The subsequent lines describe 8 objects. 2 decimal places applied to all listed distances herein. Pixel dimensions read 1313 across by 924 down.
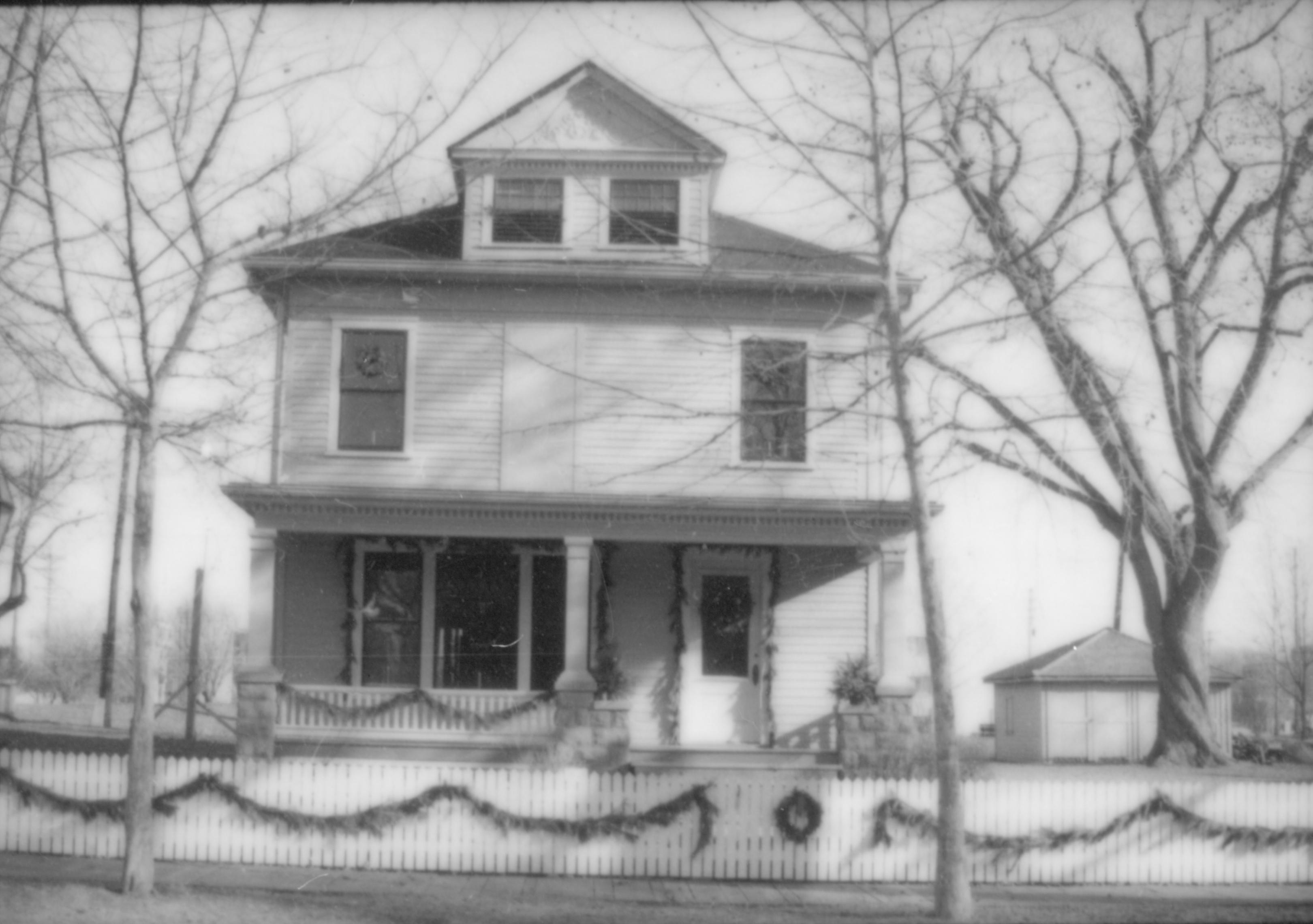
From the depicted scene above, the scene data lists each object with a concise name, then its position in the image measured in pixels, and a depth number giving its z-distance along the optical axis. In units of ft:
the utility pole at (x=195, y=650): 69.77
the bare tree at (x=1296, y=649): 47.44
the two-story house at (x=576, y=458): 55.98
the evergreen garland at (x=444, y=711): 54.34
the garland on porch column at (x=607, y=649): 56.65
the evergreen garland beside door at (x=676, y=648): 58.18
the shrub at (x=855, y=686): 54.08
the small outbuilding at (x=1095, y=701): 86.63
